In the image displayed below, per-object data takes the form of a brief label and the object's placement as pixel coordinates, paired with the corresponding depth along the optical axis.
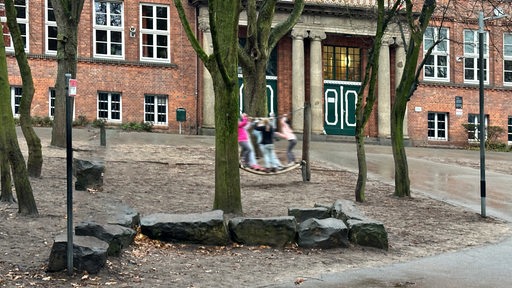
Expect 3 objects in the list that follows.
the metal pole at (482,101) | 13.43
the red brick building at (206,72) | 30.56
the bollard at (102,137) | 21.66
